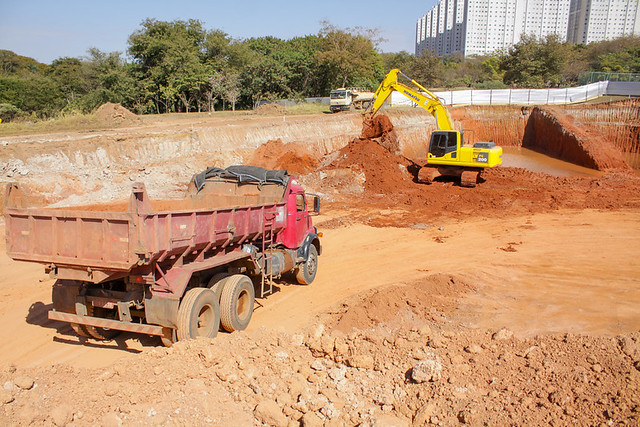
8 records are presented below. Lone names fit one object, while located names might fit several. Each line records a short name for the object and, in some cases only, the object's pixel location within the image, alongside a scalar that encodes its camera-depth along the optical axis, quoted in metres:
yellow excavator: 20.78
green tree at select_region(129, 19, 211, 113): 39.62
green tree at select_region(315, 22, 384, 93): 49.28
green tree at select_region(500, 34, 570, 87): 54.38
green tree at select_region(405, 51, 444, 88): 60.34
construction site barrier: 41.03
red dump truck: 5.82
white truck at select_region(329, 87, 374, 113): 38.56
